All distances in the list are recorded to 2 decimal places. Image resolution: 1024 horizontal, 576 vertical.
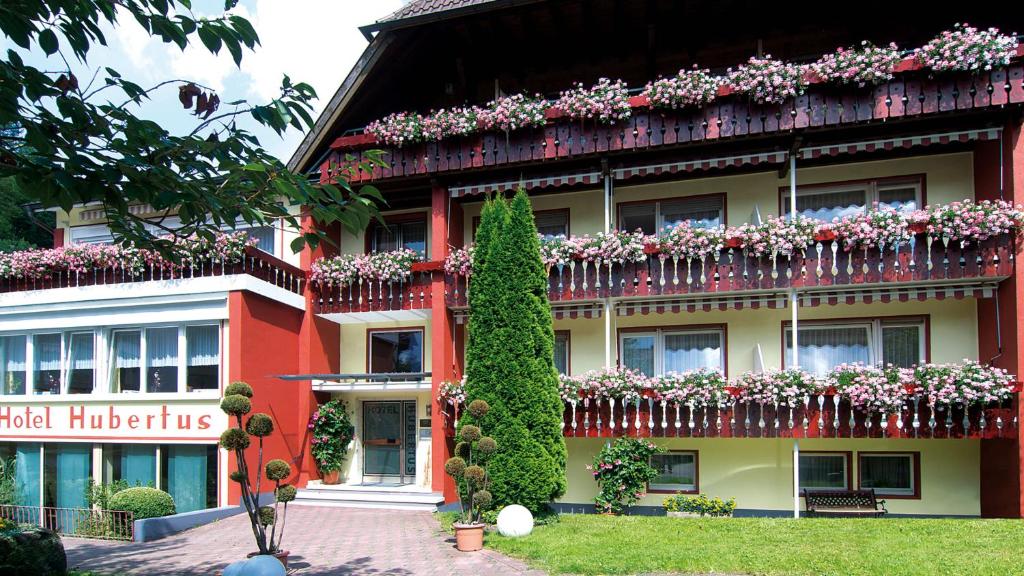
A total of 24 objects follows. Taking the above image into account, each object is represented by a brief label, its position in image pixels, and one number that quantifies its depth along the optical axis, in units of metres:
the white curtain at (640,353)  17.02
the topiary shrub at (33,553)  9.63
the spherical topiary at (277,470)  9.64
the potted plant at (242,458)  9.31
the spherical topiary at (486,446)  11.96
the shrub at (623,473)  14.61
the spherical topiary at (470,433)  12.12
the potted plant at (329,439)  17.62
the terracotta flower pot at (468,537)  11.54
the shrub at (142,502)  14.04
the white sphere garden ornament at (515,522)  12.23
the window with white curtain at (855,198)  15.77
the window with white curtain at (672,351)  16.56
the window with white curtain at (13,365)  18.39
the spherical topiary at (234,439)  9.27
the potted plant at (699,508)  14.41
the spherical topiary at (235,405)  9.47
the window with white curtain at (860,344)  15.53
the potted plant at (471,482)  11.56
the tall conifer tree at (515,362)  13.35
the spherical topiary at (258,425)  9.52
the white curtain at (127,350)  17.25
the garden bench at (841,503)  14.33
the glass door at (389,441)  18.55
